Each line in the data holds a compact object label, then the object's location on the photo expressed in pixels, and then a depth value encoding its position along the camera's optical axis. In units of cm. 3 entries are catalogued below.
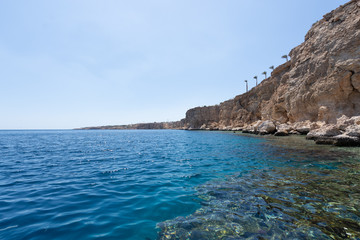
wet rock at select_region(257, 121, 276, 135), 3372
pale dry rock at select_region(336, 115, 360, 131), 1905
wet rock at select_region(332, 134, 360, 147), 1577
